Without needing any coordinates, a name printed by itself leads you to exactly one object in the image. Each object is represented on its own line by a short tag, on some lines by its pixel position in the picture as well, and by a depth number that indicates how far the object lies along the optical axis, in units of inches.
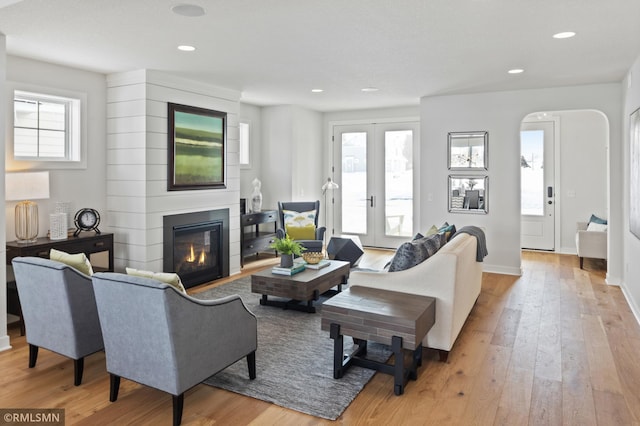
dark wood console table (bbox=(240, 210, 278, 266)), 257.7
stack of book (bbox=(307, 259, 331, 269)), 184.2
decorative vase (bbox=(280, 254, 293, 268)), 175.8
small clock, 178.5
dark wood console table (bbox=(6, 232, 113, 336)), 152.1
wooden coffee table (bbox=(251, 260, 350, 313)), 163.9
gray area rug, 105.3
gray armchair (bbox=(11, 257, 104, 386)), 110.2
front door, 304.8
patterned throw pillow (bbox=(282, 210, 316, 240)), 265.9
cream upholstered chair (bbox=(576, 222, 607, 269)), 247.4
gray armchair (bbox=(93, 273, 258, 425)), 90.4
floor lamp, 302.4
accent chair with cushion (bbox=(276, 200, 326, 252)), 264.6
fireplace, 203.0
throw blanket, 162.6
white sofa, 123.7
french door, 310.8
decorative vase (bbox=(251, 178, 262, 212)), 278.4
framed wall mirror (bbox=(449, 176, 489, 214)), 246.2
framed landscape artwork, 201.6
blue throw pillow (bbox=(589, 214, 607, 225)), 261.5
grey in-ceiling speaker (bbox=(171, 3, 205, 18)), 117.9
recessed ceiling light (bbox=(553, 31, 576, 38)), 140.5
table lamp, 156.0
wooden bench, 106.0
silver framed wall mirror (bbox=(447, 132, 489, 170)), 244.7
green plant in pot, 174.9
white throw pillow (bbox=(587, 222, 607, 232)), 255.3
